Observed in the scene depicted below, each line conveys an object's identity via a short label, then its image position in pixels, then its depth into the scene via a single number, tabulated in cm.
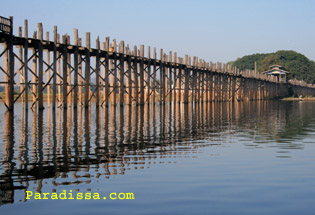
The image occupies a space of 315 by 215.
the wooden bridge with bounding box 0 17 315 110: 2909
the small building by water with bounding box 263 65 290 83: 11112
